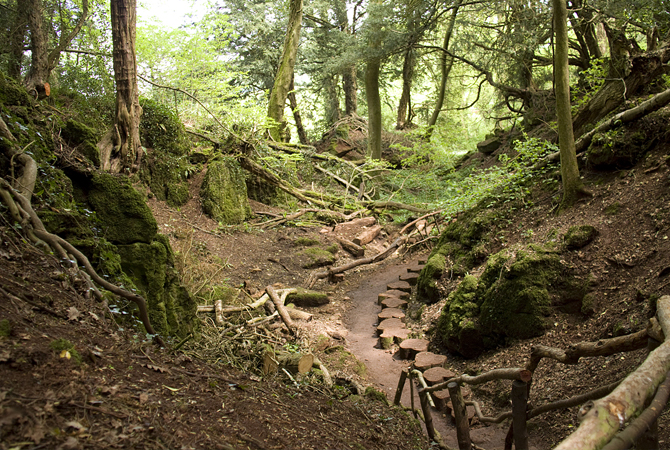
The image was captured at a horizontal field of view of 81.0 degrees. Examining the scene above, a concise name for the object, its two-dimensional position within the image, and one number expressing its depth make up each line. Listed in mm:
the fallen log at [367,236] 11547
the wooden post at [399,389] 4539
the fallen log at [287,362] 4488
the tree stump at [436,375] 4708
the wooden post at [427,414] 3842
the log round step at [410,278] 8859
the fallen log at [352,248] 10906
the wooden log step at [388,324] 6918
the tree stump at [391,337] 6469
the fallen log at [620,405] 1350
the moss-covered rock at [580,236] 5047
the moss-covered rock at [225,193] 10352
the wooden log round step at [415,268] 9281
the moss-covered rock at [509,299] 4867
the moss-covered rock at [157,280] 3979
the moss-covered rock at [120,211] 4078
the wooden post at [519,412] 2689
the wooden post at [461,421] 3535
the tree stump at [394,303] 7846
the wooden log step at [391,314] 7328
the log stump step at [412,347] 5949
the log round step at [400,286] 8586
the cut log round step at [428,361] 5270
